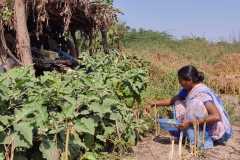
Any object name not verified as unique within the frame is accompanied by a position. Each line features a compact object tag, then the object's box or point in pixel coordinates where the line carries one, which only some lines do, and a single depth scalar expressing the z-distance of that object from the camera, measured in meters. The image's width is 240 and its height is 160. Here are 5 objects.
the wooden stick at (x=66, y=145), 2.22
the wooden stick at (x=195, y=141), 3.01
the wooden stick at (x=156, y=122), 3.57
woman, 3.19
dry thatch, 4.22
